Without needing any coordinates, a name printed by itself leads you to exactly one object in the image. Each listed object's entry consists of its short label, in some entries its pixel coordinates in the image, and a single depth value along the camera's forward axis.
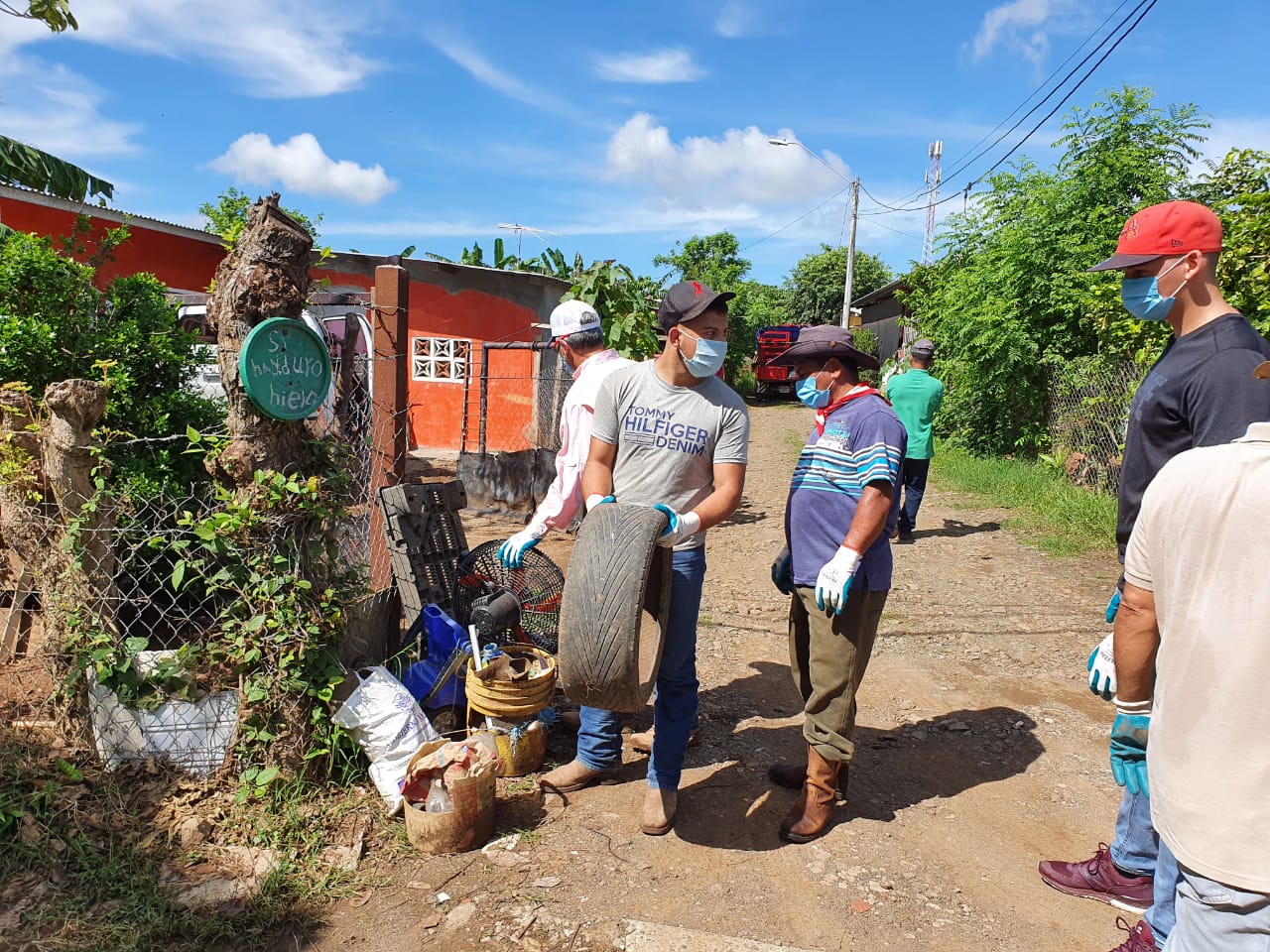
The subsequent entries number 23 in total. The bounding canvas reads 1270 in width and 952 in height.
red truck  28.45
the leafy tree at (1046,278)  10.52
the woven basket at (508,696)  3.51
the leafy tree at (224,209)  19.88
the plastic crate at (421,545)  4.21
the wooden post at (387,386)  4.60
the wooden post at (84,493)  3.01
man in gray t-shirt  3.15
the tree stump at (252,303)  3.18
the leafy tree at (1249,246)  7.12
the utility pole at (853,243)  22.59
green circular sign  3.13
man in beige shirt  1.56
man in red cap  2.37
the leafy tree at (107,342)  3.59
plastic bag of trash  3.27
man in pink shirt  3.47
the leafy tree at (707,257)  34.23
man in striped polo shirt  3.11
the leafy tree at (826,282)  38.91
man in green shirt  7.87
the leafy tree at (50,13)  7.44
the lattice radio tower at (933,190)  26.38
